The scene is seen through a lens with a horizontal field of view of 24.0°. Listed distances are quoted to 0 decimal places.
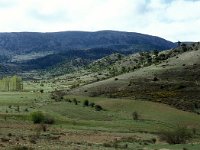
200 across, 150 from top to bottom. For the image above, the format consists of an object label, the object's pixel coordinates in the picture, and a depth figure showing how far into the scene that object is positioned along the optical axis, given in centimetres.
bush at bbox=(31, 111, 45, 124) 8606
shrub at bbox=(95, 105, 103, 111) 11272
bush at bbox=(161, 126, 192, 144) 6869
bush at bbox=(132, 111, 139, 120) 10082
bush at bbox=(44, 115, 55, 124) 8591
